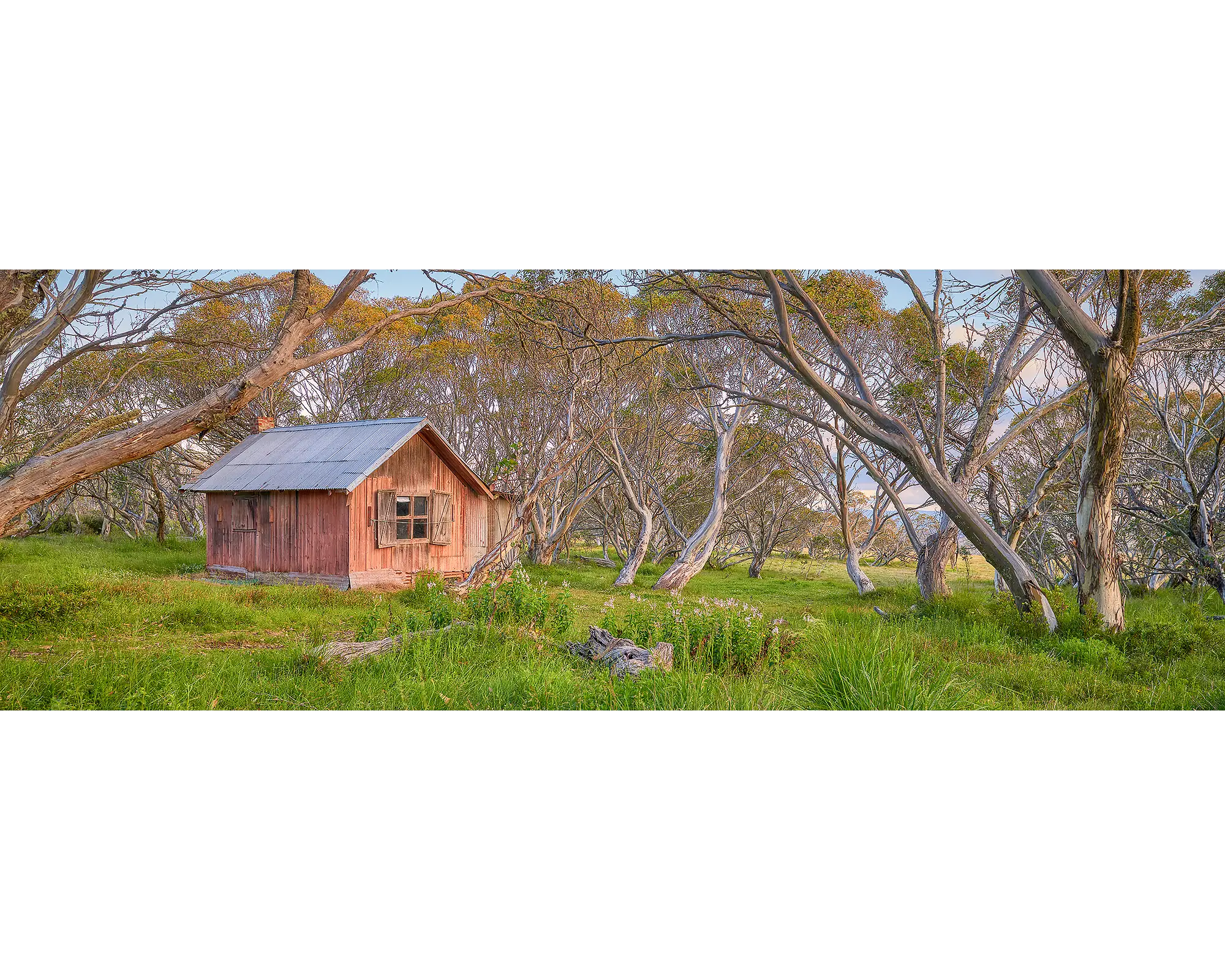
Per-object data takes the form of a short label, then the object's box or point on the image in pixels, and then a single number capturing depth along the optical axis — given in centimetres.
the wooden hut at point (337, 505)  1170
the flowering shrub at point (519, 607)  619
